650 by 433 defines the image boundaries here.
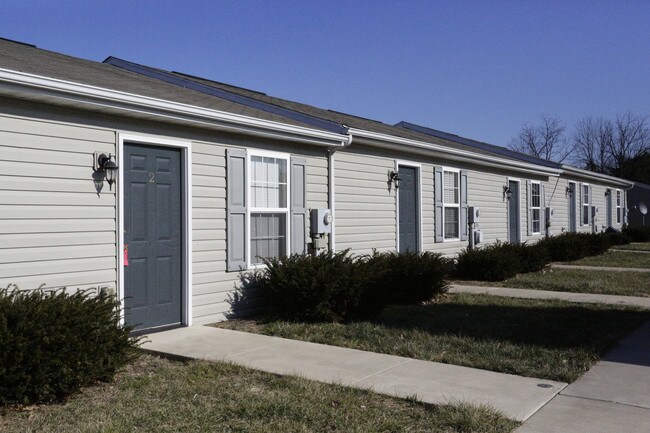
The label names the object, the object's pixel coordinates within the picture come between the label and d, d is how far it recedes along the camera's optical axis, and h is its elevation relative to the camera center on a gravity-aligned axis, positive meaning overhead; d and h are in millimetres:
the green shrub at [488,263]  12664 -777
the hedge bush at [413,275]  9641 -761
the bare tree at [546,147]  54000 +6587
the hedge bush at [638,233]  26188 -395
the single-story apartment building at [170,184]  6223 +548
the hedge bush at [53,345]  4625 -893
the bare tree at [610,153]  50988 +5876
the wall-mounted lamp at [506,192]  16469 +847
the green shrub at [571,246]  16875 -581
